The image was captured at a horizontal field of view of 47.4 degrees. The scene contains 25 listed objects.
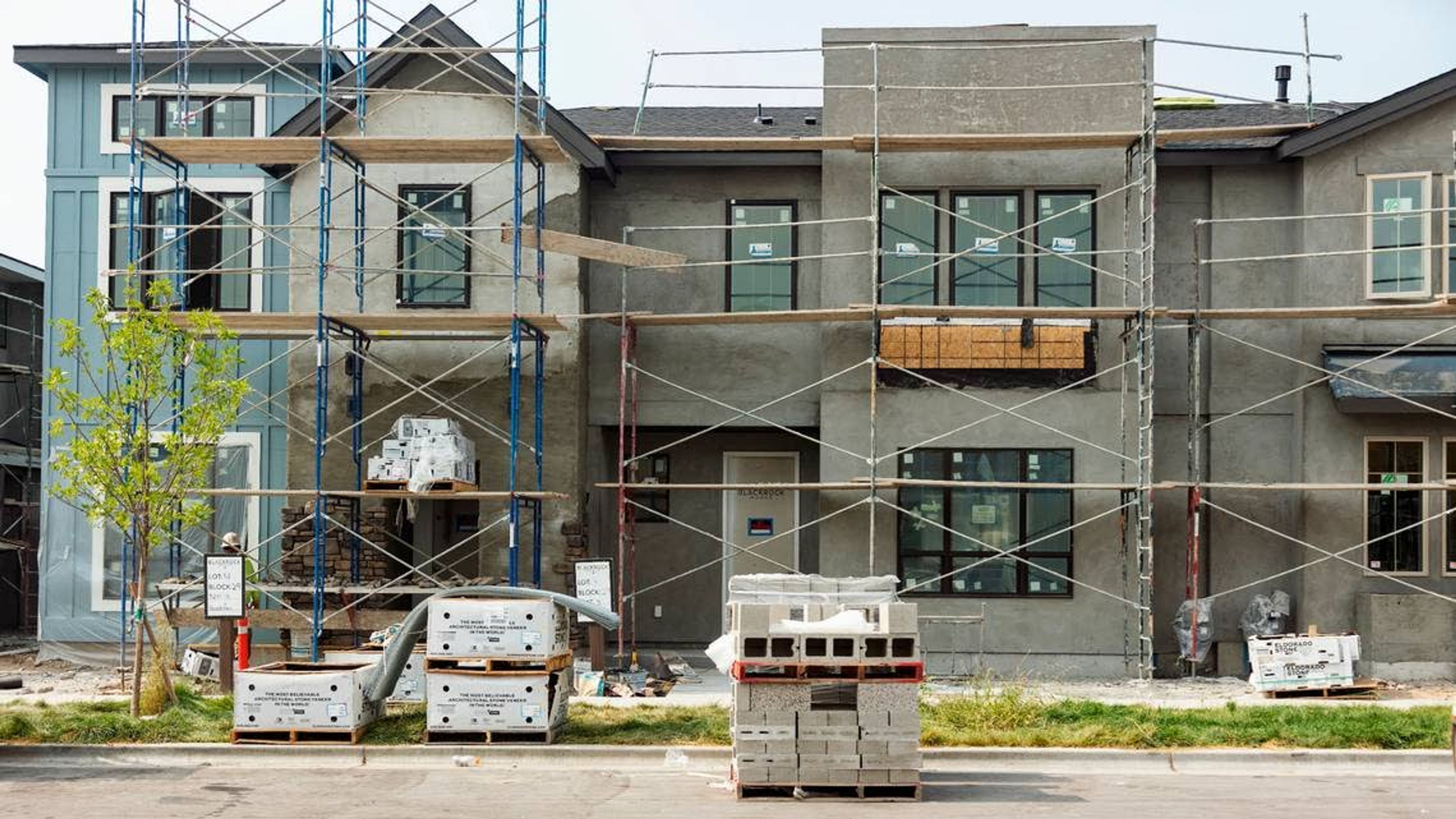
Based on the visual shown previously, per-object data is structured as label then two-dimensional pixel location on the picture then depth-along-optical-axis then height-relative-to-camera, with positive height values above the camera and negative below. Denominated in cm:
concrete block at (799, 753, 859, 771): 1272 -247
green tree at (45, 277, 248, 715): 1630 +10
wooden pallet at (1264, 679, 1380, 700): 1844 -280
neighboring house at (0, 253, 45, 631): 2716 +14
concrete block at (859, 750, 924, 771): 1270 -246
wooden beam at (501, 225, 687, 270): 2006 +230
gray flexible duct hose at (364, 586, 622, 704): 1548 -190
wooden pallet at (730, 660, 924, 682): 1277 -180
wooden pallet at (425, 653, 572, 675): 1499 -207
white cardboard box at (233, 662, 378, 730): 1487 -236
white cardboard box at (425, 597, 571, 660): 1503 -176
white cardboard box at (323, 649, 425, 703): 1683 -249
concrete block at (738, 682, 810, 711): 1279 -199
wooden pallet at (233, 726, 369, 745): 1488 -270
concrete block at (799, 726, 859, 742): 1275 -226
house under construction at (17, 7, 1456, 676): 2080 +126
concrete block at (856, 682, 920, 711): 1272 -197
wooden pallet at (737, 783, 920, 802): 1278 -274
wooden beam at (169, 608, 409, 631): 2008 -222
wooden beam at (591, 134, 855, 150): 2109 +378
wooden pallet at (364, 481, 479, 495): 1992 -60
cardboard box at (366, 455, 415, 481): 2000 -38
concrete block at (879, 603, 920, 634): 1289 -140
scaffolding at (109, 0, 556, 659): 1991 +226
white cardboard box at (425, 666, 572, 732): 1491 -237
